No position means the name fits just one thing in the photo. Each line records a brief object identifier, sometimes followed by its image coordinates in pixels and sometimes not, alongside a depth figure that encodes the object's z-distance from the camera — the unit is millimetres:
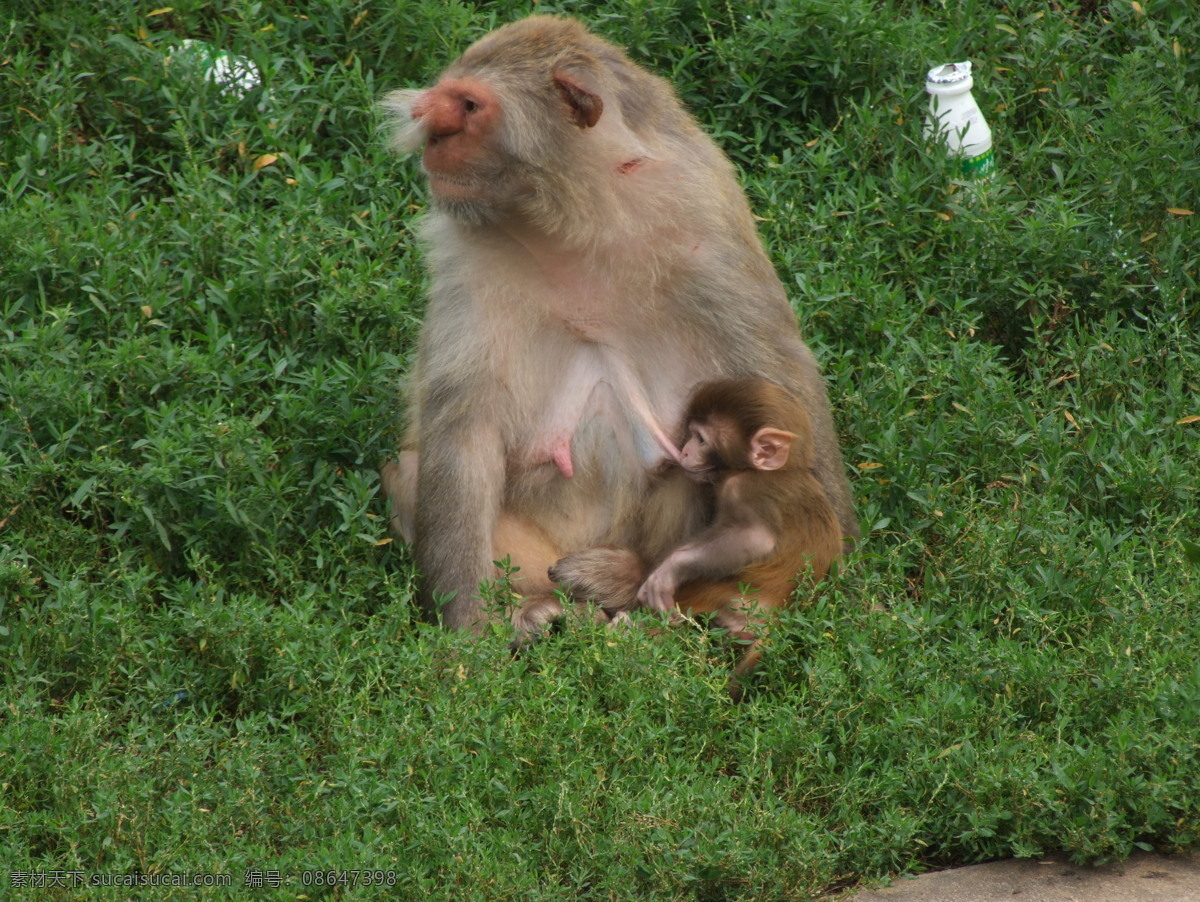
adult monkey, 10211
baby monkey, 10023
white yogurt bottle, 14211
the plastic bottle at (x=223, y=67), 14250
